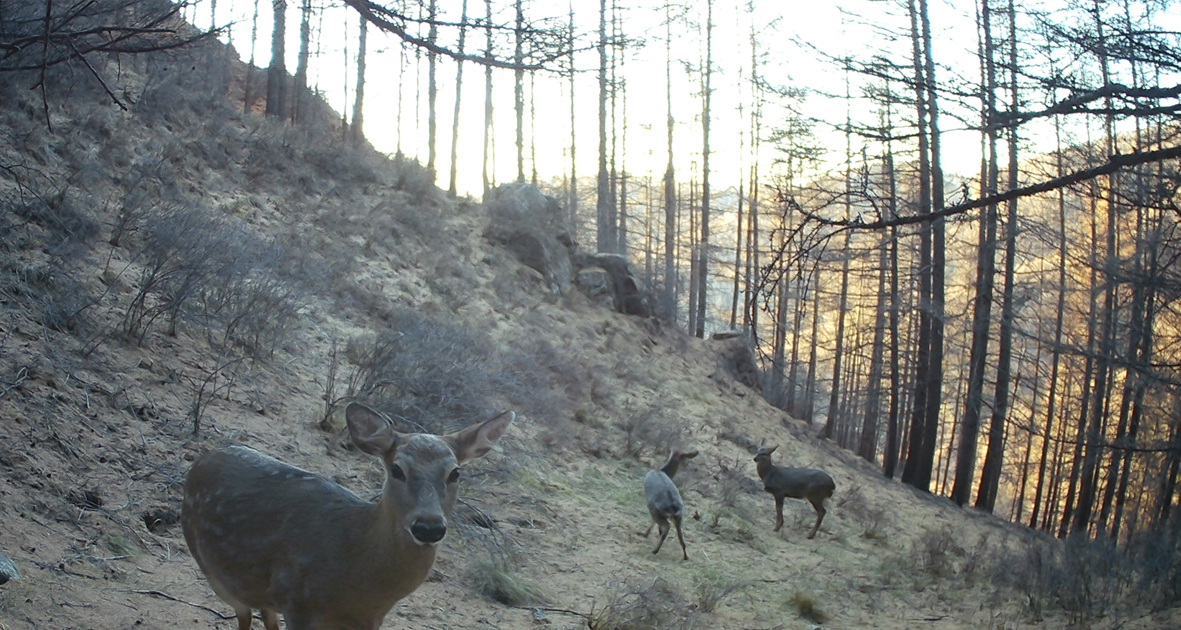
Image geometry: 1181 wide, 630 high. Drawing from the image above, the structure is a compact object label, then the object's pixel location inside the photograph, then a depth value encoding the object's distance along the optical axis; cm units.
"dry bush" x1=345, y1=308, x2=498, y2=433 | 895
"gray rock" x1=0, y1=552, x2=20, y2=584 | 452
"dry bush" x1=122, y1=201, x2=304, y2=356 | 865
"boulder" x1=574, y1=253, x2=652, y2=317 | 2582
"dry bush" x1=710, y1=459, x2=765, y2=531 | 1219
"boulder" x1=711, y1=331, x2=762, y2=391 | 2803
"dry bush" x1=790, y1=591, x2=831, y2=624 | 845
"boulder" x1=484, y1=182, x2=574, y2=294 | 2358
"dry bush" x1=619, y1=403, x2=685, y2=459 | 1381
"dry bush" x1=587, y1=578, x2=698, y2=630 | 667
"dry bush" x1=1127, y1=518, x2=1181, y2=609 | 831
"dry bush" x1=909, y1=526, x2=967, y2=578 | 1090
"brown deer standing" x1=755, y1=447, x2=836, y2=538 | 1248
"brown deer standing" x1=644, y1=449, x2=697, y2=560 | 949
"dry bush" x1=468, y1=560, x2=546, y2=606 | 698
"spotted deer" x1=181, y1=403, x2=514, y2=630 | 379
